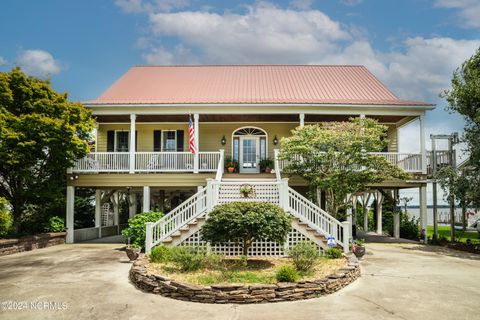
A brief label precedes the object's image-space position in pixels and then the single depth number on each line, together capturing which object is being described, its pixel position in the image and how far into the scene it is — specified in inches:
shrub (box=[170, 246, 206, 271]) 366.3
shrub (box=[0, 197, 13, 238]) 519.5
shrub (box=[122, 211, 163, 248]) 504.7
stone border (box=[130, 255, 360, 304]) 304.5
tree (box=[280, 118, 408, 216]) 534.0
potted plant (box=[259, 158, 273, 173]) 731.4
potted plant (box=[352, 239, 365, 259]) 480.4
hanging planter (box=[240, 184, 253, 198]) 536.7
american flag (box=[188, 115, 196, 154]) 644.1
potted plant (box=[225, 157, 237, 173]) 724.7
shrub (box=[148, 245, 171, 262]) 417.7
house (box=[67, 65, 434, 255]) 677.9
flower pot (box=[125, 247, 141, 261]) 466.0
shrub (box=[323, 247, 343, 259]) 435.8
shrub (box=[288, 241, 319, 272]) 357.7
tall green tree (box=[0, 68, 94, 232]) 569.3
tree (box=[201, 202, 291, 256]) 396.2
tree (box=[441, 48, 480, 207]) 569.3
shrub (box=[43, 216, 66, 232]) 663.8
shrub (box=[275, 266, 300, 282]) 322.3
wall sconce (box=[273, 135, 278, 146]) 780.6
